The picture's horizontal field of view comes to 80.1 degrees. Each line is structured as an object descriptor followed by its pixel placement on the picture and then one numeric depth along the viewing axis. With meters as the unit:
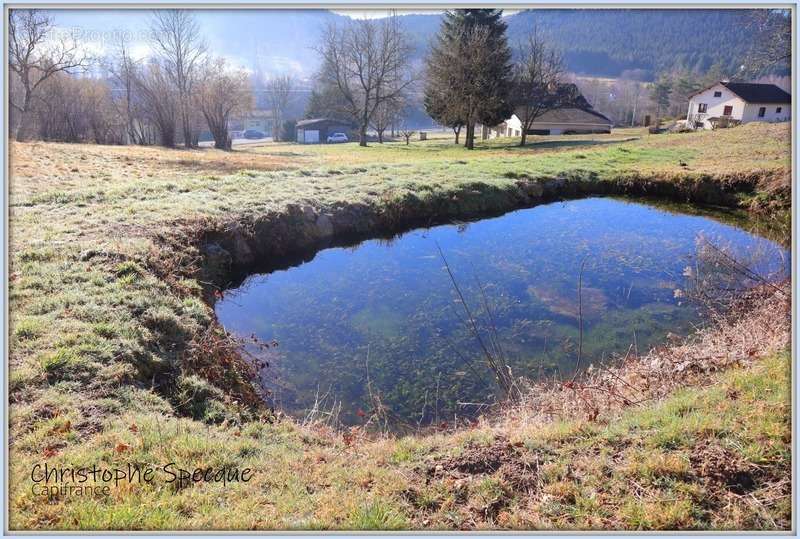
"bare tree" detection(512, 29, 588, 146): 27.45
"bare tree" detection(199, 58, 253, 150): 20.05
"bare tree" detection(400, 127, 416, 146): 34.58
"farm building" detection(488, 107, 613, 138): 35.25
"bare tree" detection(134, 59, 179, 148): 20.44
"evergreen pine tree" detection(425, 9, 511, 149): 24.70
